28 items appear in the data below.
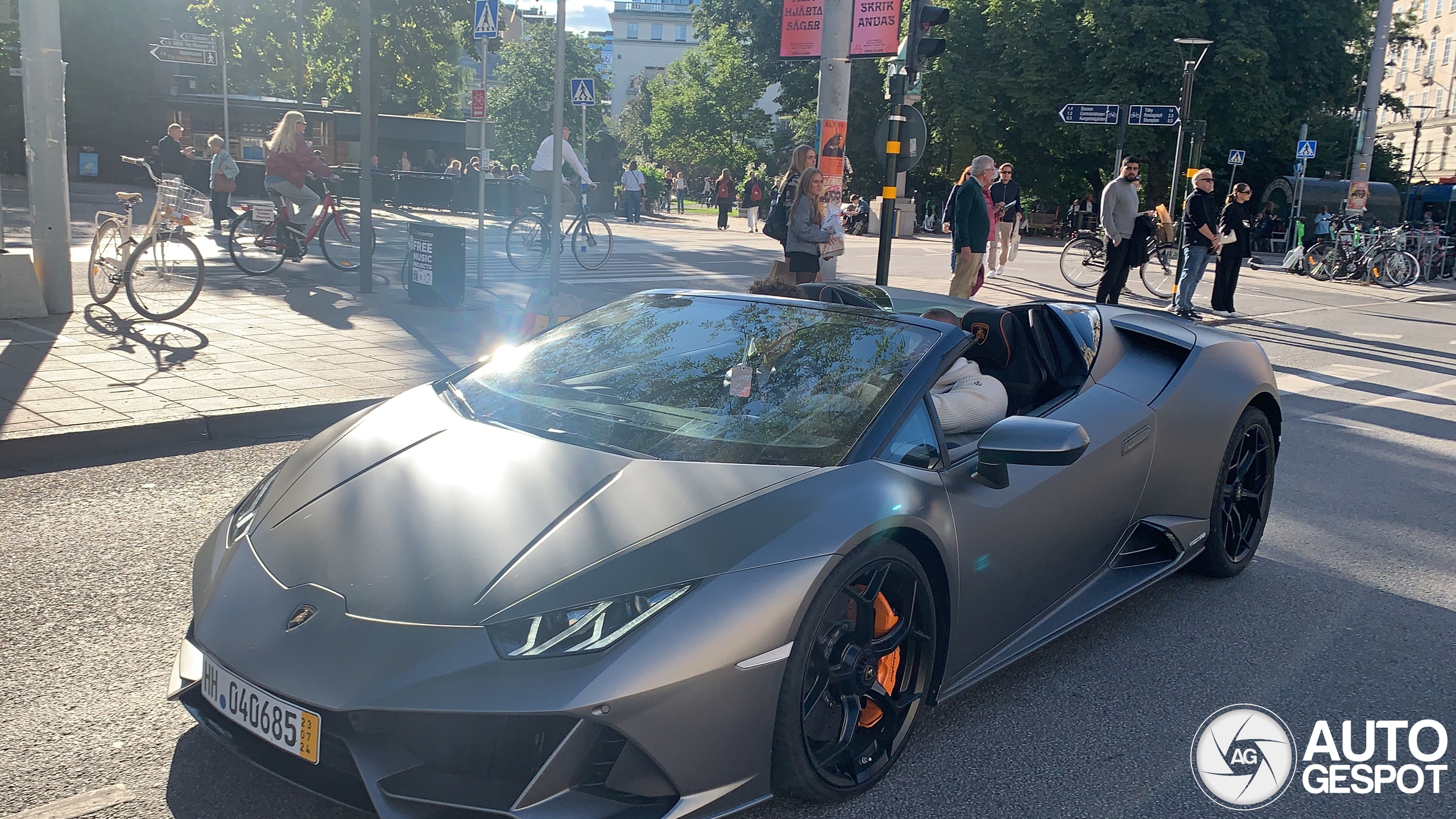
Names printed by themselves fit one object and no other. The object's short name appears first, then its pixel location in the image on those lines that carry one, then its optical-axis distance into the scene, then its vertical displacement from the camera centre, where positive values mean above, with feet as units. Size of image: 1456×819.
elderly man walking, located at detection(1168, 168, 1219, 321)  47.44 -0.52
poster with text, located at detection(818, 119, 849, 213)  39.27 +1.67
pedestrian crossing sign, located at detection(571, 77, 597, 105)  51.37 +4.16
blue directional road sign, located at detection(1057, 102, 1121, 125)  60.54 +5.38
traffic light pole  34.94 +1.49
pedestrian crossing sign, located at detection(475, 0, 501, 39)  40.04 +5.62
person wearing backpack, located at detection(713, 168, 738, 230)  110.01 -0.08
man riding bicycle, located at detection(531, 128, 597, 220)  42.14 +0.54
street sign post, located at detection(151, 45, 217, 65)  86.74 +8.08
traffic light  34.47 +5.17
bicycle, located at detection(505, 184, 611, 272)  48.67 -2.51
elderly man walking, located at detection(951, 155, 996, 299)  41.73 -0.63
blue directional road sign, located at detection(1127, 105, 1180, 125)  58.29 +5.29
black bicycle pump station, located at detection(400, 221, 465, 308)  36.17 -2.78
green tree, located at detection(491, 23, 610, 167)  242.99 +18.95
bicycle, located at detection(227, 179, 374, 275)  41.73 -2.50
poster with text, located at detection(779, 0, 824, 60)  39.52 +5.82
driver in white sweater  11.20 -1.91
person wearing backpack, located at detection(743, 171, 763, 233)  110.63 -0.26
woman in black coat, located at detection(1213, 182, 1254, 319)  50.14 -1.08
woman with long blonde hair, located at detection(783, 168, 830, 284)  32.42 -0.87
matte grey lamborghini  7.25 -2.77
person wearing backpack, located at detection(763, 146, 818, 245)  33.63 -0.04
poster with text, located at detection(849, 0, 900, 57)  37.19 +5.63
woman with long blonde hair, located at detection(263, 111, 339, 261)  39.93 -0.03
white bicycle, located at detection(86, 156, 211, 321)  29.84 -2.53
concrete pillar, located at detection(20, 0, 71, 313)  29.14 +0.22
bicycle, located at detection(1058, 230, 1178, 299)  59.21 -2.36
